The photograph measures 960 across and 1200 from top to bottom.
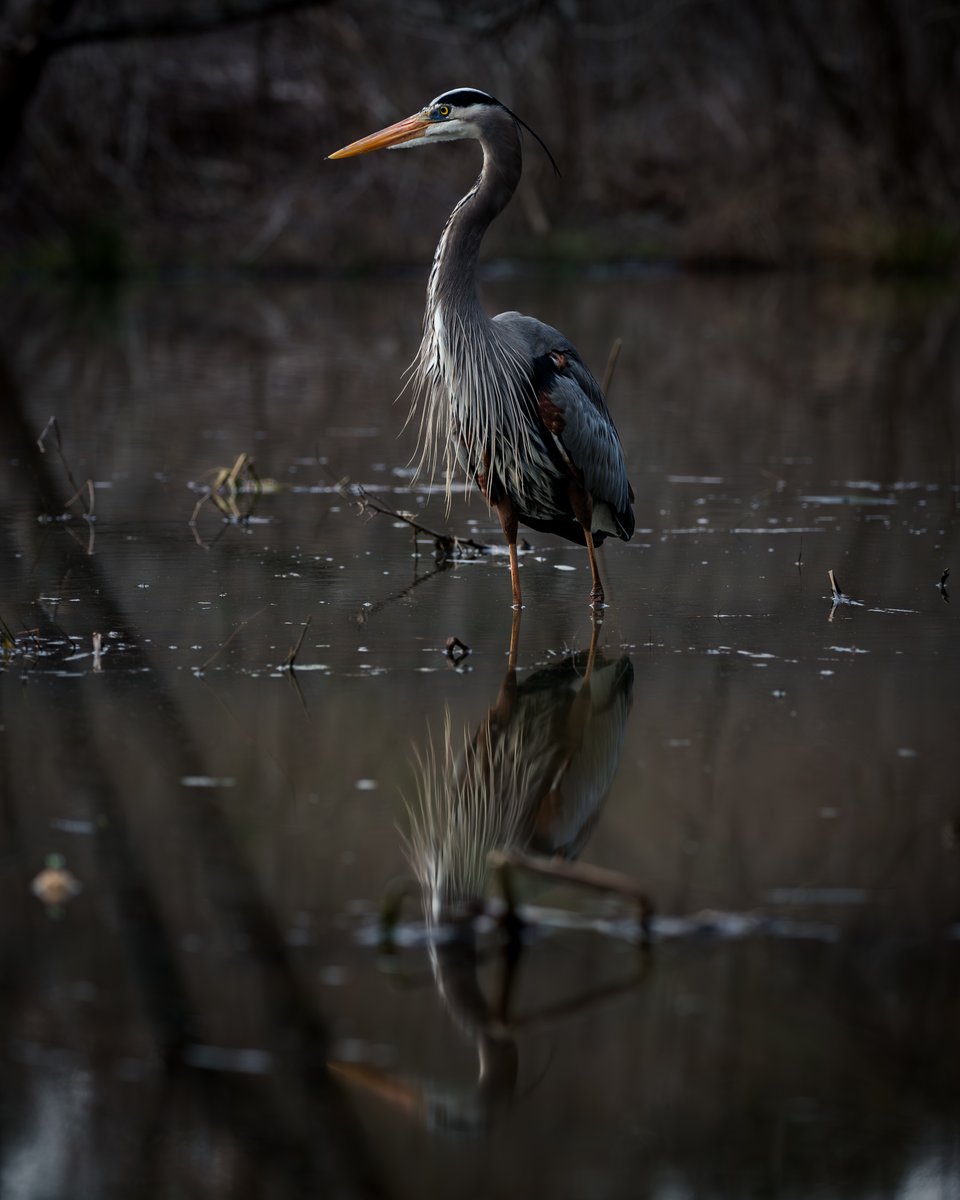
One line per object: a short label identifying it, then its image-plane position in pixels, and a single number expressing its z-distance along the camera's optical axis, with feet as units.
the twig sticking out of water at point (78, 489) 45.15
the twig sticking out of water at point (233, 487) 45.62
